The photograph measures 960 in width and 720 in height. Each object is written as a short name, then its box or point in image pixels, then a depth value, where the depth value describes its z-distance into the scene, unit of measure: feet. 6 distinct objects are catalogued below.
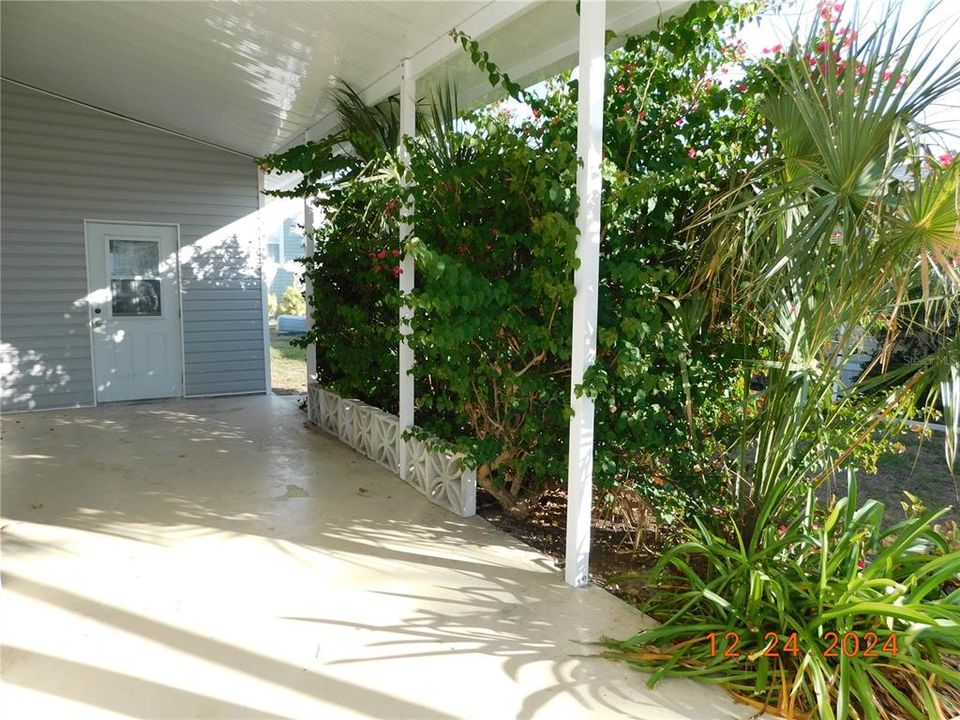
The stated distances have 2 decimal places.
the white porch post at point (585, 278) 9.21
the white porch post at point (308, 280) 21.39
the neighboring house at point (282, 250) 62.34
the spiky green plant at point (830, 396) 7.07
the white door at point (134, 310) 23.93
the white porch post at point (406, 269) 13.94
